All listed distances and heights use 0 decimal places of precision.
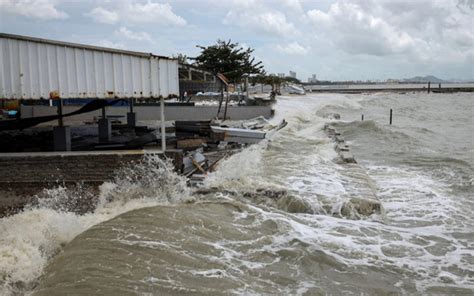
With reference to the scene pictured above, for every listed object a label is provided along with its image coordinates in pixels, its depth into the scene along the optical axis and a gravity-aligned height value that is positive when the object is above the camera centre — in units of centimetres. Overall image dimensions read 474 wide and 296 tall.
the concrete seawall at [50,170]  871 -145
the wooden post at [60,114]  1033 -37
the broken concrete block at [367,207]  909 -228
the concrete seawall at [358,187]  913 -224
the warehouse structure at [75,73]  872 +52
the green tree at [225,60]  3807 +314
